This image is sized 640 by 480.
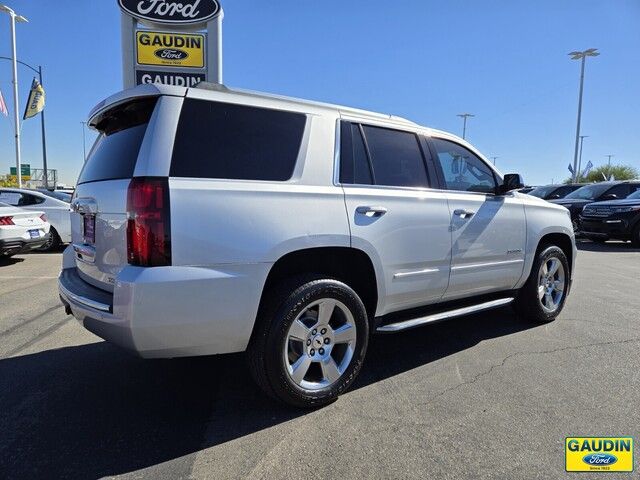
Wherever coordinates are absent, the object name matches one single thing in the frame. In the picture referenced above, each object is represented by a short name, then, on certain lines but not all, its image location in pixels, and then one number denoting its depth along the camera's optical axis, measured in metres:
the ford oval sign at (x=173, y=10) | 9.78
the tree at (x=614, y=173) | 56.00
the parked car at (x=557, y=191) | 19.16
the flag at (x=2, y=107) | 19.78
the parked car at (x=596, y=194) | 15.03
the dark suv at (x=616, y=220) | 12.77
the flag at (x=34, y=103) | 21.75
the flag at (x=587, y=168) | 33.84
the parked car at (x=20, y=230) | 8.34
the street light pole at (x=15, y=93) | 21.06
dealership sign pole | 9.91
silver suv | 2.46
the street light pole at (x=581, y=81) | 31.86
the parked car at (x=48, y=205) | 10.29
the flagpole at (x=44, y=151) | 30.17
